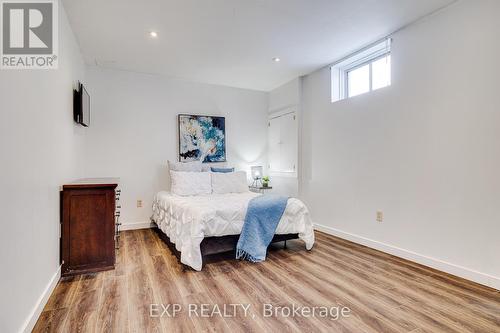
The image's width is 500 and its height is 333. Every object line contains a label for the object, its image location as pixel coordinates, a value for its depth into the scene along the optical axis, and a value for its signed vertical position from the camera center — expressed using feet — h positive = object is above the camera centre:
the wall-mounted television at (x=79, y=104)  10.29 +2.39
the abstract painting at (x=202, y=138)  15.62 +1.63
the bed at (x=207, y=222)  8.88 -2.10
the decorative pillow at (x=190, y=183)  13.01 -0.86
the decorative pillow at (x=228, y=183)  13.79 -0.90
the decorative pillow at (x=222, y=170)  15.10 -0.25
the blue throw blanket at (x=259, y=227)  9.75 -2.30
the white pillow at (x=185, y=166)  14.39 -0.02
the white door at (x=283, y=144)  16.01 +1.35
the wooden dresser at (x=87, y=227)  8.31 -1.95
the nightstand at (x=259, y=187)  16.61 -1.43
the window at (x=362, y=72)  11.09 +4.31
